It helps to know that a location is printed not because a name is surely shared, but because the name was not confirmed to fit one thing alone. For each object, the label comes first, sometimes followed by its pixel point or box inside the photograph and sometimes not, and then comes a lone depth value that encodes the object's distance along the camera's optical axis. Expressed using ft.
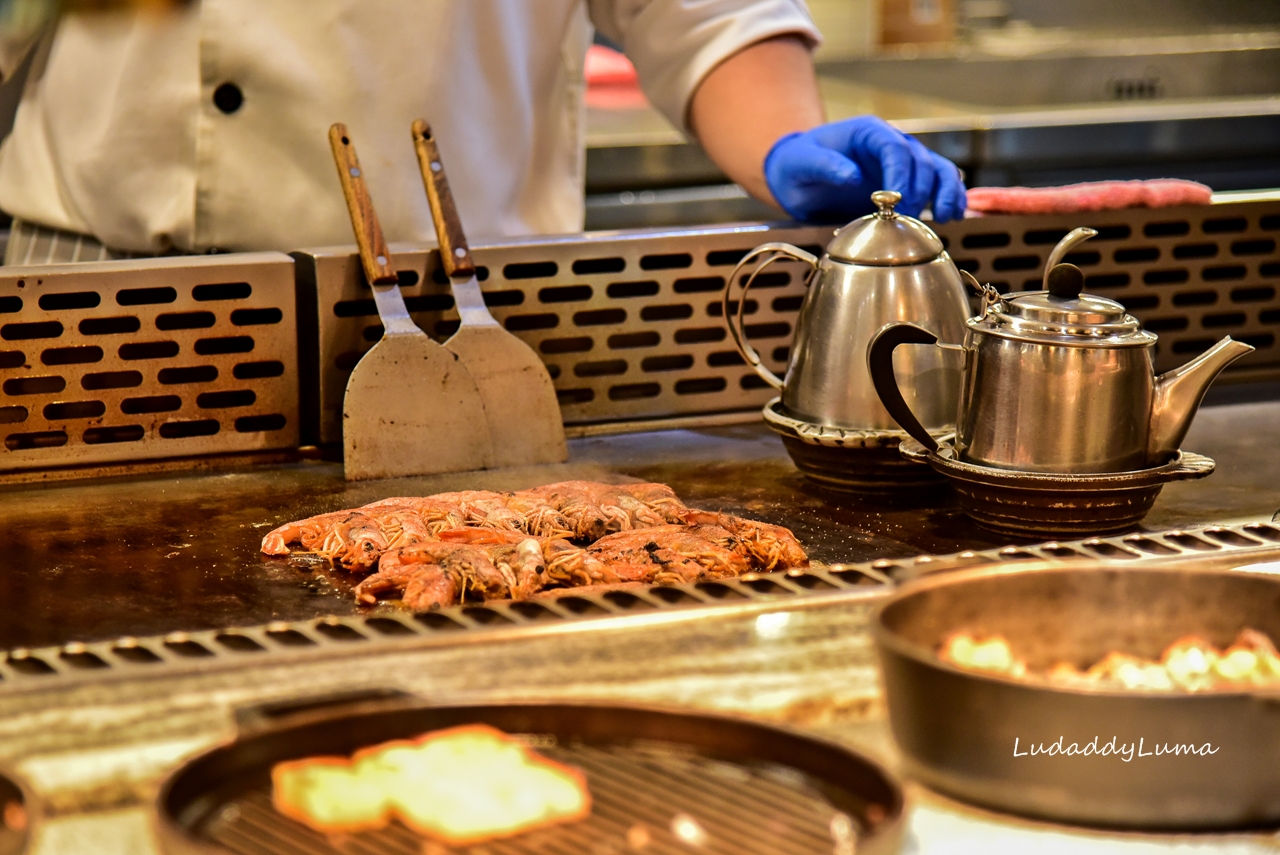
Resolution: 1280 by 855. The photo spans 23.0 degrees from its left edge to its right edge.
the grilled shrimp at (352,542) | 6.54
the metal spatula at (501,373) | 7.23
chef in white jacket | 7.94
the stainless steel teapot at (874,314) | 7.00
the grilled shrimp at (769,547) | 6.56
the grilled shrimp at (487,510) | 6.73
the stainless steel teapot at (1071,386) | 6.61
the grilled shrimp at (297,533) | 6.66
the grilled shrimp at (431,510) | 6.73
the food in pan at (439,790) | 5.01
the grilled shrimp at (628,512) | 6.72
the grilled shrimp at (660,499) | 6.77
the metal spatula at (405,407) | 7.13
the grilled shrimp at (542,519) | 6.71
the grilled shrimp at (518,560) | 6.42
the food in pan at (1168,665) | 5.55
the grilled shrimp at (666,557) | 6.46
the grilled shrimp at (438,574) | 6.34
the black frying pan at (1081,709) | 5.13
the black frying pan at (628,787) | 4.90
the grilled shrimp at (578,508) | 6.72
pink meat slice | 7.95
